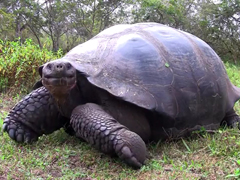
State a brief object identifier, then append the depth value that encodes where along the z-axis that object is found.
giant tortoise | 2.21
